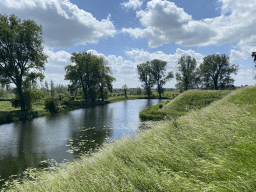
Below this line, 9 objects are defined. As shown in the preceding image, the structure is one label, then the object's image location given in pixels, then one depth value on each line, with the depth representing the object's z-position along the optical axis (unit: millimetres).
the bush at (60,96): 38334
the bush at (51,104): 30672
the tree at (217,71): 53594
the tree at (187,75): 61012
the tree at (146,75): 74812
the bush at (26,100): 27906
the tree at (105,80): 54078
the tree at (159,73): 73500
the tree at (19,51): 26266
